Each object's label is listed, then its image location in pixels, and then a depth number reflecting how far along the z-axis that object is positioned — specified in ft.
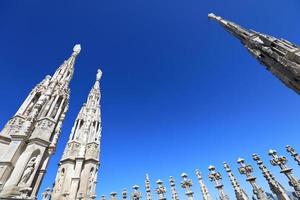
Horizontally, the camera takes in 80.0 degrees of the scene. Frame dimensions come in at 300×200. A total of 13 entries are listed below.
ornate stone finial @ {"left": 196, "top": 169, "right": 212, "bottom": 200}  54.37
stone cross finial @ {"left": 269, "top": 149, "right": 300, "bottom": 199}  47.06
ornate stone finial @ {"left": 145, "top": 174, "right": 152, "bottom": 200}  63.50
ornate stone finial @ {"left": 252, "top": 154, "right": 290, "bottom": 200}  45.21
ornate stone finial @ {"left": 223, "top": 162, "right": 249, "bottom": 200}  48.64
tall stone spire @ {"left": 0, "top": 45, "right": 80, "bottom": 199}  34.58
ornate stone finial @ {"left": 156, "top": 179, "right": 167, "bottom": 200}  61.76
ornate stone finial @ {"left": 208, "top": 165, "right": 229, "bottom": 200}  51.73
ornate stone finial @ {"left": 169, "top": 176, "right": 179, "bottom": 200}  59.62
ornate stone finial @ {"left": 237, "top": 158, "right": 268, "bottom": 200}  45.29
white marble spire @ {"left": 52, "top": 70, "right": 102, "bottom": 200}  68.89
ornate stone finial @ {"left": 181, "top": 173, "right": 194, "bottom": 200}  58.59
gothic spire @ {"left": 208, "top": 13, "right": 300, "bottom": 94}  80.64
